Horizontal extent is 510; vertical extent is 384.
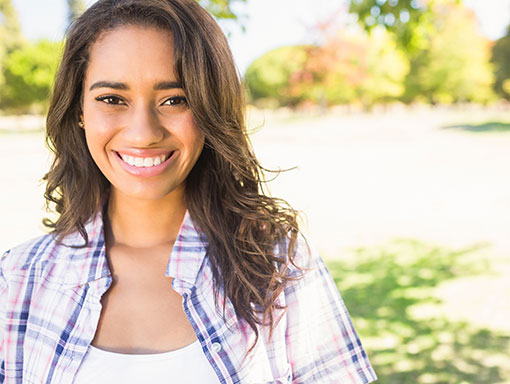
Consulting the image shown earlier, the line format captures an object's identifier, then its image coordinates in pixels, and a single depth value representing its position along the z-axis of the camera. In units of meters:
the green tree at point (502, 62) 31.05
